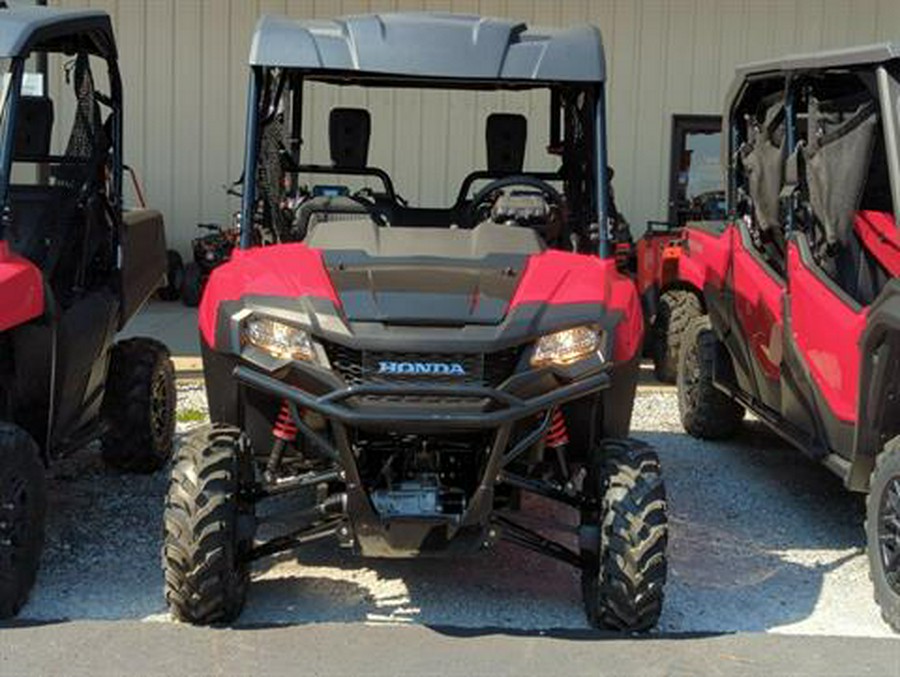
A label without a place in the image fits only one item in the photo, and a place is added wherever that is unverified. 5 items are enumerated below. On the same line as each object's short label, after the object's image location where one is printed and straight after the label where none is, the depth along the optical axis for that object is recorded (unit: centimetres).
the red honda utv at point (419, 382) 364
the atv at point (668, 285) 750
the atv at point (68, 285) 407
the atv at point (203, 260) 1131
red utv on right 425
